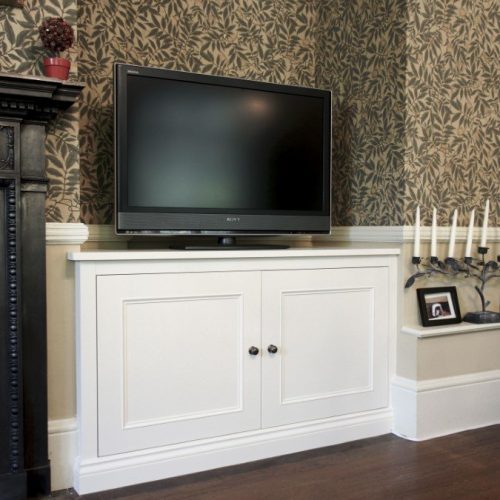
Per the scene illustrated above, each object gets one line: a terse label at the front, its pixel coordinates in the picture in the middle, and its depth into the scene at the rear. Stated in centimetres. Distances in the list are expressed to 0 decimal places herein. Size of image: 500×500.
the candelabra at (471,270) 265
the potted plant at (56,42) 194
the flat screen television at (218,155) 228
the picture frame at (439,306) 264
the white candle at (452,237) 266
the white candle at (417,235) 259
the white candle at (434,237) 260
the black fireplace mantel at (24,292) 194
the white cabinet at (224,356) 209
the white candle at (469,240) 269
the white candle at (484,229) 274
